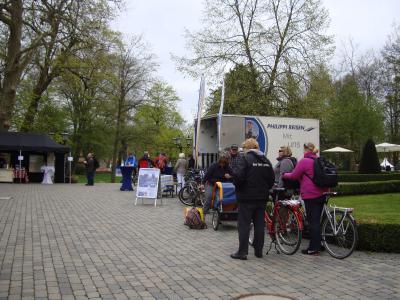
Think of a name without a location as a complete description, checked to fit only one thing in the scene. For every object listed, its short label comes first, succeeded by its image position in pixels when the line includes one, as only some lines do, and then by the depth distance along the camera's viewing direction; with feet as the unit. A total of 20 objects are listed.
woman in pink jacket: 25.86
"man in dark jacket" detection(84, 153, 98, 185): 84.64
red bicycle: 25.77
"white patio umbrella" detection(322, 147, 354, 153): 131.48
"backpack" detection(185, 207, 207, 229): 34.35
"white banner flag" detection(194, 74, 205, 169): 49.67
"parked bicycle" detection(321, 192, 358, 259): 24.50
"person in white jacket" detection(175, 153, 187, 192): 62.44
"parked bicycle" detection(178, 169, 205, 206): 51.08
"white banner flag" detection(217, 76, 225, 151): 50.75
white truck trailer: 52.47
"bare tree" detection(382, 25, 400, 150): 114.93
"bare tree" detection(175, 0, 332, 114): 99.62
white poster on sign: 50.65
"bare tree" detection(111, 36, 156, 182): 153.79
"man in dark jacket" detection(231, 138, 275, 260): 24.85
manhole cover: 17.39
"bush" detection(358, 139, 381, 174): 101.50
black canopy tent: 91.71
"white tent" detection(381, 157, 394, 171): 156.44
